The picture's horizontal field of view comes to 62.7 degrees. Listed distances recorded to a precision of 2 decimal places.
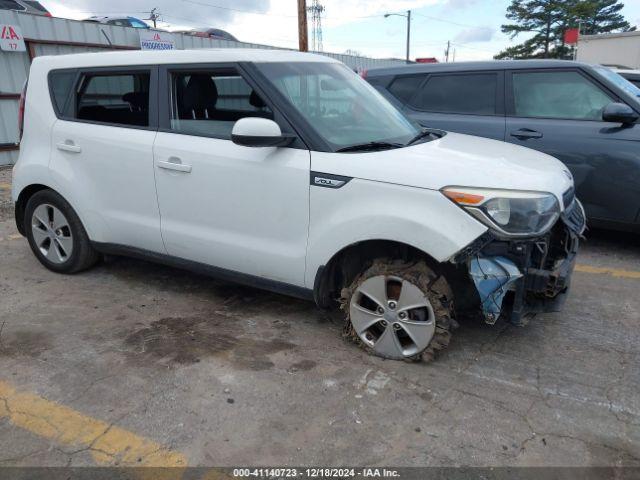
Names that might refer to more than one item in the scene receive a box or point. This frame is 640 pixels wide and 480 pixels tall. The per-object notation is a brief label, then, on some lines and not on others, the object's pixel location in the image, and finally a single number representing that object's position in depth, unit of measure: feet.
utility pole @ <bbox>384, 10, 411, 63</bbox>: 158.75
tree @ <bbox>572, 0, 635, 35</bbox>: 172.96
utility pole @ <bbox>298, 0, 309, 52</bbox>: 52.39
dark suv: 15.14
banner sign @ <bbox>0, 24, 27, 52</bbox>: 29.94
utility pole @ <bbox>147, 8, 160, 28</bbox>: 161.27
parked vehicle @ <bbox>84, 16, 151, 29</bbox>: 55.01
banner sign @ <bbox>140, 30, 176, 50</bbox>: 38.99
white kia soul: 8.96
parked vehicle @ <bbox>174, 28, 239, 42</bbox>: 61.93
